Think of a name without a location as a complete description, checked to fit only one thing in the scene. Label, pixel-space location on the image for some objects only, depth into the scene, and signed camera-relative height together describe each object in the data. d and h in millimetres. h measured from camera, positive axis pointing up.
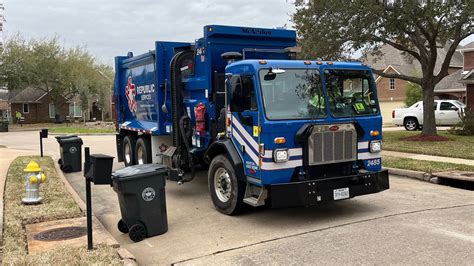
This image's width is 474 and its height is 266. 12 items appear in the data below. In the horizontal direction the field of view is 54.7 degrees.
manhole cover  5926 -1593
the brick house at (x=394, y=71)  44219 +3441
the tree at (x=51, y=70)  42250 +4256
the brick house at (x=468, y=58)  31875 +3261
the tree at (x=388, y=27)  15500 +2908
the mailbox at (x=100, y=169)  5430 -675
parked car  24266 -512
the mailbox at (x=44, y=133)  13195 -540
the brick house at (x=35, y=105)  50219 +1043
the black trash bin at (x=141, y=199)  5973 -1160
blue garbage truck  6391 -196
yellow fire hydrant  7664 -1162
